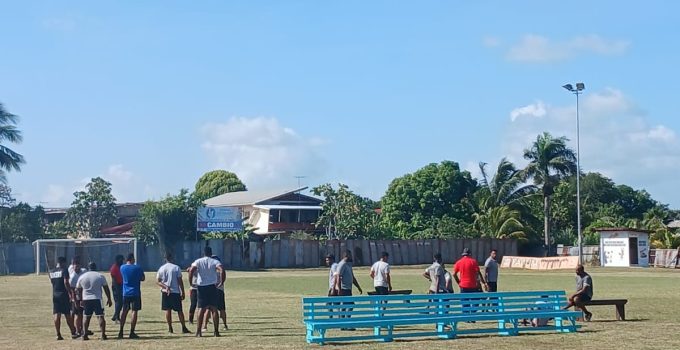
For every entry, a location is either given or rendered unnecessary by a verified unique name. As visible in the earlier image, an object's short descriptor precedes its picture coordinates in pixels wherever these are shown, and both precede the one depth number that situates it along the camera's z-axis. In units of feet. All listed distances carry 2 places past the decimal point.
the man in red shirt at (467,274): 74.84
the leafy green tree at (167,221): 250.16
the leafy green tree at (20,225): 267.18
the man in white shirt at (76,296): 70.23
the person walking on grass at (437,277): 75.82
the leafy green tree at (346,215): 278.46
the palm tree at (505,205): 263.08
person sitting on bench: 77.71
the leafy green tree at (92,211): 297.94
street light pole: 215.92
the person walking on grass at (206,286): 69.41
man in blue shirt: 69.77
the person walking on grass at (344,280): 72.95
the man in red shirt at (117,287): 77.18
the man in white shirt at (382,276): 74.64
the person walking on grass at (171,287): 71.67
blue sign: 247.50
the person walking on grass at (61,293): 70.64
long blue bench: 63.98
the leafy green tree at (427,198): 307.58
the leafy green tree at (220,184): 406.00
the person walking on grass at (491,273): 78.23
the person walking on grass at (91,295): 68.44
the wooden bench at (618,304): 77.87
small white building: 221.66
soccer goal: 217.36
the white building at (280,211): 312.29
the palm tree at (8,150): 244.83
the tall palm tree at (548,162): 268.21
